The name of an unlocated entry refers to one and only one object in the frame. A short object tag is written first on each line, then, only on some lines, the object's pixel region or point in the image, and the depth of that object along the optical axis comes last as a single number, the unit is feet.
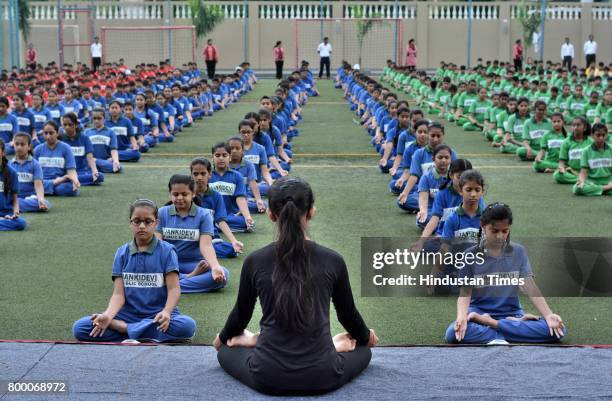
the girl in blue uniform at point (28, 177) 37.14
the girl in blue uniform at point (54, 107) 58.19
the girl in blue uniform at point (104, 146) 48.91
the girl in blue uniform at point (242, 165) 34.19
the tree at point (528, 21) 129.39
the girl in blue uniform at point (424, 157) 35.50
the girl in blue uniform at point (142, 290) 20.97
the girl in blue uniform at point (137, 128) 55.06
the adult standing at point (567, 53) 125.08
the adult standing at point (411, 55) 123.94
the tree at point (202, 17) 129.18
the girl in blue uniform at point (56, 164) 40.71
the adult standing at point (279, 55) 121.49
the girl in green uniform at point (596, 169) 42.37
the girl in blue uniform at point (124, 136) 53.57
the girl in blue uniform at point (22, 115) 53.52
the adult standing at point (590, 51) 126.00
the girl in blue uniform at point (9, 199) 33.78
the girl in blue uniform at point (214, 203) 27.89
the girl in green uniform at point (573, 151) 43.83
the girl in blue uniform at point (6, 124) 51.24
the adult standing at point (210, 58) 118.83
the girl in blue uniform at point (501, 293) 21.01
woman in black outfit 15.89
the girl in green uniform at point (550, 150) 49.24
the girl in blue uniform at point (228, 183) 32.24
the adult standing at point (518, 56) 123.13
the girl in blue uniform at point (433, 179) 31.42
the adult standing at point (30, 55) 119.85
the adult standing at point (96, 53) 120.98
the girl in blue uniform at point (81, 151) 42.70
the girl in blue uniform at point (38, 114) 56.29
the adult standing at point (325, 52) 121.60
